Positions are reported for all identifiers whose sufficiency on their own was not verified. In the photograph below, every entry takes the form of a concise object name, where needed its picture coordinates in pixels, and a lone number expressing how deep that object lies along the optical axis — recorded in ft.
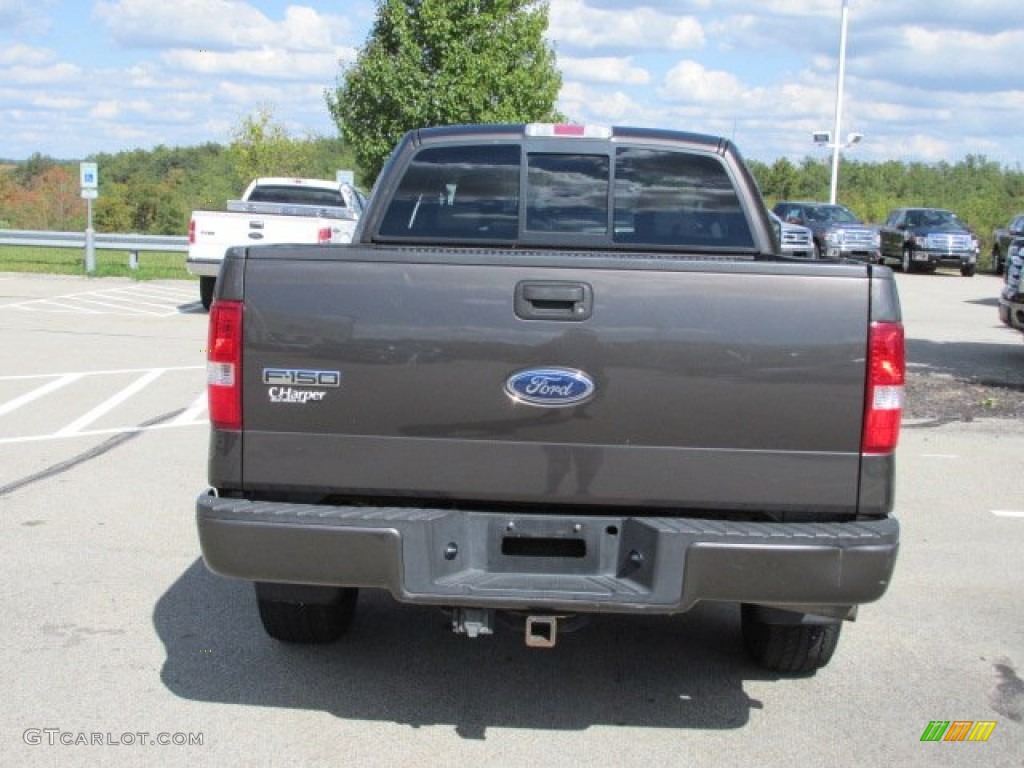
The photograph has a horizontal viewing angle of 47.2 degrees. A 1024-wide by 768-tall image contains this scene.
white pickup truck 52.85
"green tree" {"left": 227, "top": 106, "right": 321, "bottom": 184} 140.36
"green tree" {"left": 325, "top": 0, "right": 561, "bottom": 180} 90.43
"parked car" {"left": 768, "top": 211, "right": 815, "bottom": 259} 88.84
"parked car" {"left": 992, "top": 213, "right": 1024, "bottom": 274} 89.96
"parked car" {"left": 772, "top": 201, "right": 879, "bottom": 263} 101.19
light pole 127.47
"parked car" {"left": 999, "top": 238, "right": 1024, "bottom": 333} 41.81
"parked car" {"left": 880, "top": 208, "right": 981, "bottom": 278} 102.06
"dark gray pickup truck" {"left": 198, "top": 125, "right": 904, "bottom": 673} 11.58
